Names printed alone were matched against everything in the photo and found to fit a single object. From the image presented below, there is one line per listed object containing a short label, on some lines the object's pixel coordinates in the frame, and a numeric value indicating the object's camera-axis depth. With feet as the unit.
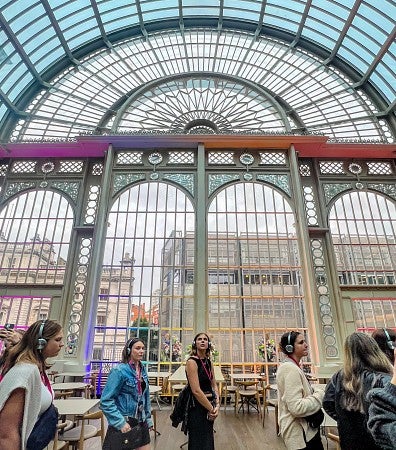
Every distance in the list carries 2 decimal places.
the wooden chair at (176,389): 17.62
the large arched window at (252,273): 23.39
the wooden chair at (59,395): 13.81
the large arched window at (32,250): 25.00
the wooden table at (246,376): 17.57
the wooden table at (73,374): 19.83
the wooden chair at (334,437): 8.54
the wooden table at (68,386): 14.21
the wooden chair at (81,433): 8.80
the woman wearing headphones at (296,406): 5.78
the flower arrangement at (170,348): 22.78
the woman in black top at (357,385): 4.48
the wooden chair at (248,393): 15.89
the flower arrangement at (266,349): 22.77
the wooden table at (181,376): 15.47
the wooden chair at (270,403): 13.33
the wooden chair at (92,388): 18.49
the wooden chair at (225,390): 17.54
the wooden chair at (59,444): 7.93
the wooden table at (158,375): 18.20
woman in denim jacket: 6.29
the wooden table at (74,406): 9.08
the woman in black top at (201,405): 7.04
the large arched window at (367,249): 24.82
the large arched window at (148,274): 23.48
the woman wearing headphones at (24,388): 3.87
